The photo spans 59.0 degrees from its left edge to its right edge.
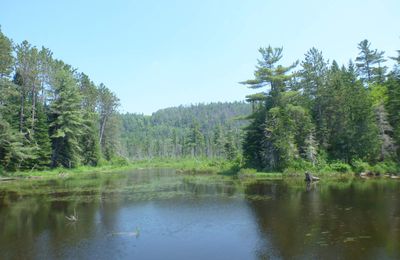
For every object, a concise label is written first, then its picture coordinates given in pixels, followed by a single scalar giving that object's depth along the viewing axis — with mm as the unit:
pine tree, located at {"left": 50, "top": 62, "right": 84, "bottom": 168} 63906
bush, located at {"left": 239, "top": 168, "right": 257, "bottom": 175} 52719
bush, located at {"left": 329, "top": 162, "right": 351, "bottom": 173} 50438
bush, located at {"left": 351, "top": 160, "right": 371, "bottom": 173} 49156
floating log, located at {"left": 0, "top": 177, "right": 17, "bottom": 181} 49250
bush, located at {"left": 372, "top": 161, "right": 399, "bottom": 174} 47844
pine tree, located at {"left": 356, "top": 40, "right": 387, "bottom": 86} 74188
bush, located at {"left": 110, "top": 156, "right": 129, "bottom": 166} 91988
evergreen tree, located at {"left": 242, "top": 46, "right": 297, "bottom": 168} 55594
